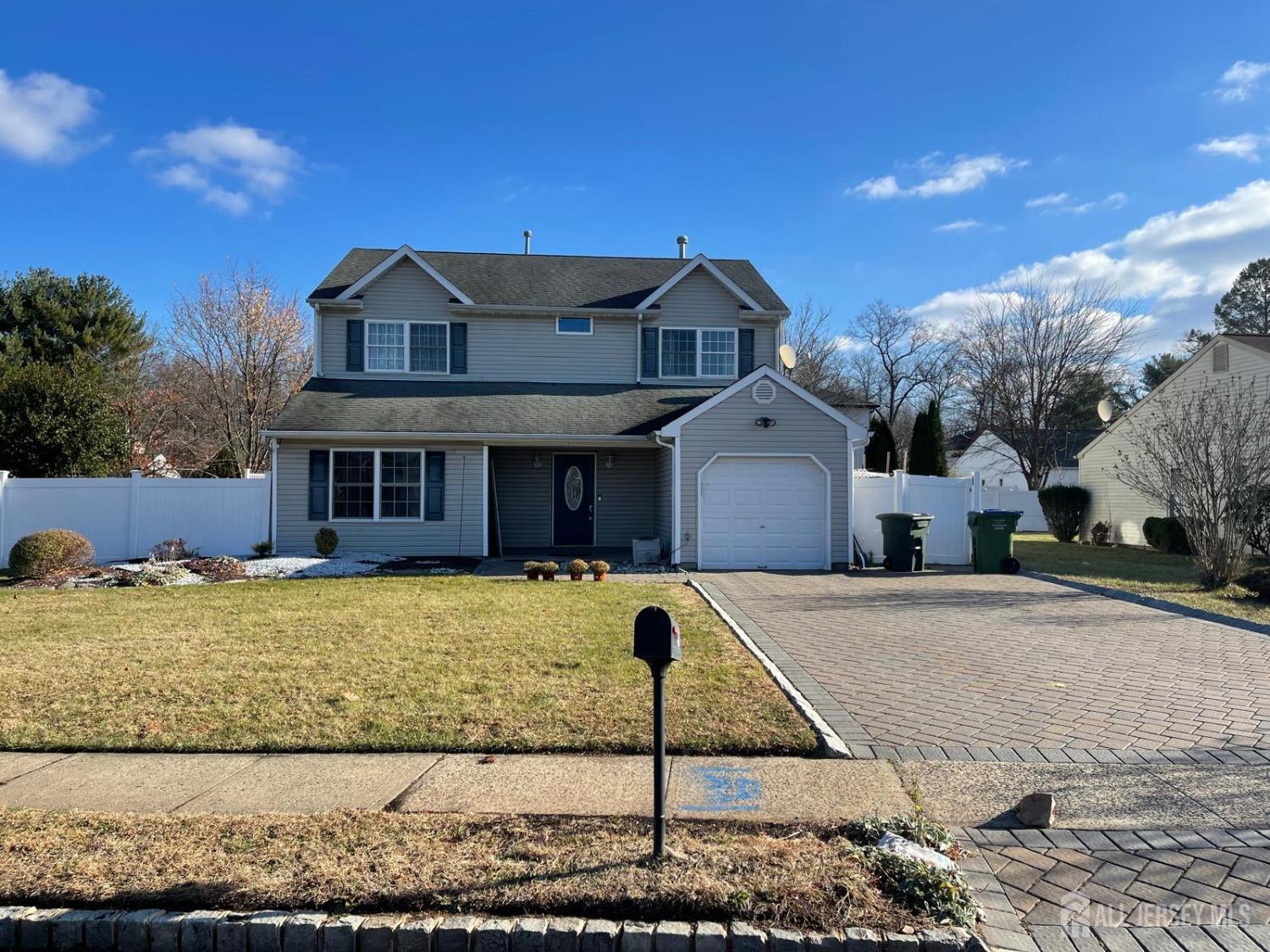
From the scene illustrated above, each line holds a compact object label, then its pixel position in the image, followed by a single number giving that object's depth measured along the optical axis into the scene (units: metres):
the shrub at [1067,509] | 26.52
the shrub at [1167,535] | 21.52
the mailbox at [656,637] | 3.63
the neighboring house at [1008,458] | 38.72
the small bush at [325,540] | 16.45
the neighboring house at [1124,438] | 20.83
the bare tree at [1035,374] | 34.91
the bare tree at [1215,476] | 13.97
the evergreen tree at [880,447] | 28.09
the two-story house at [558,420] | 16.08
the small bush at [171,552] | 15.89
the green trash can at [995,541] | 15.93
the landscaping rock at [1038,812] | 4.26
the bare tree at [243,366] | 31.95
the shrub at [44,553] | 14.11
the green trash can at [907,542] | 15.88
